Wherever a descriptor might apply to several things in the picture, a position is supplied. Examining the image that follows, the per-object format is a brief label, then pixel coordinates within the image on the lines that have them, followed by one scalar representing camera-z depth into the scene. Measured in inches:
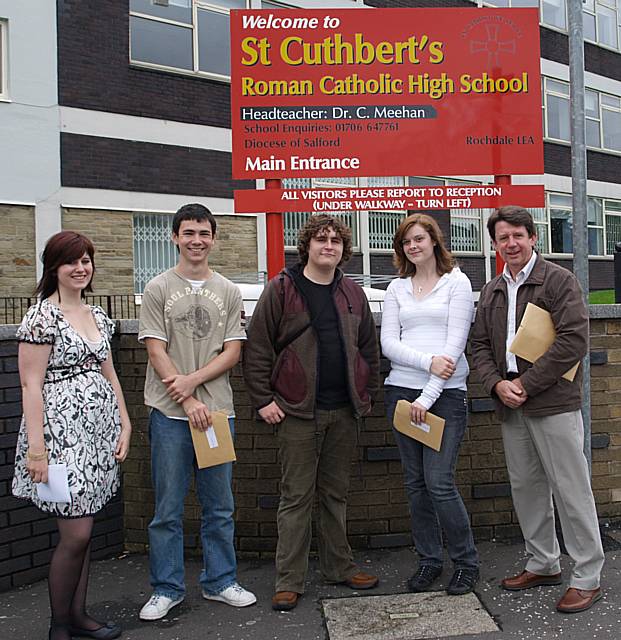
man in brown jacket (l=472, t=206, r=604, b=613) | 146.3
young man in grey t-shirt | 147.9
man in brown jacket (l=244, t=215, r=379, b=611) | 152.9
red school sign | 217.0
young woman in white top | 153.5
